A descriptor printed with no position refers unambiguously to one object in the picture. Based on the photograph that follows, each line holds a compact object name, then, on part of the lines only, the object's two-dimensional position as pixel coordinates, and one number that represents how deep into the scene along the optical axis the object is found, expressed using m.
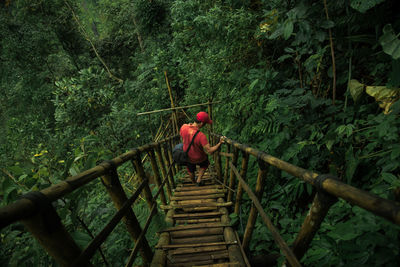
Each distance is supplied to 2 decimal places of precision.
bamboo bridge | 0.71
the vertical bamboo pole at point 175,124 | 6.90
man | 3.67
